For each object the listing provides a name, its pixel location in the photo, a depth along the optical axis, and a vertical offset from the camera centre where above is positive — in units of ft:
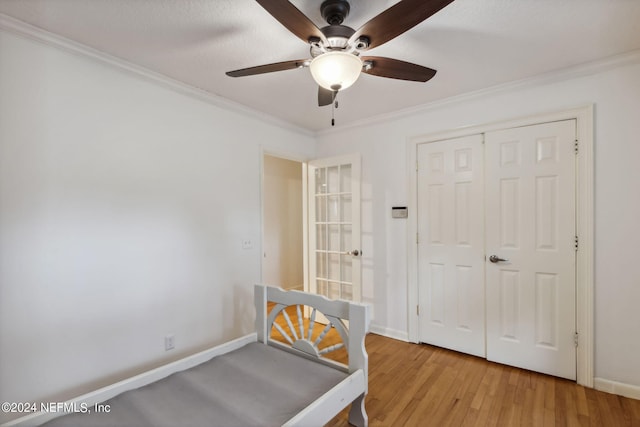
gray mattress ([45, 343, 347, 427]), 4.23 -3.00
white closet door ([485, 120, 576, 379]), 7.61 -0.99
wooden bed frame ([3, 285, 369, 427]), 4.42 -2.90
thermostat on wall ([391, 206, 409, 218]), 10.18 -0.02
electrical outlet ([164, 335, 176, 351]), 7.71 -3.45
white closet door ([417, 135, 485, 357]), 8.95 -1.05
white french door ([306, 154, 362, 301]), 11.12 -0.63
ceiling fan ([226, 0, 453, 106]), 3.98 +2.72
